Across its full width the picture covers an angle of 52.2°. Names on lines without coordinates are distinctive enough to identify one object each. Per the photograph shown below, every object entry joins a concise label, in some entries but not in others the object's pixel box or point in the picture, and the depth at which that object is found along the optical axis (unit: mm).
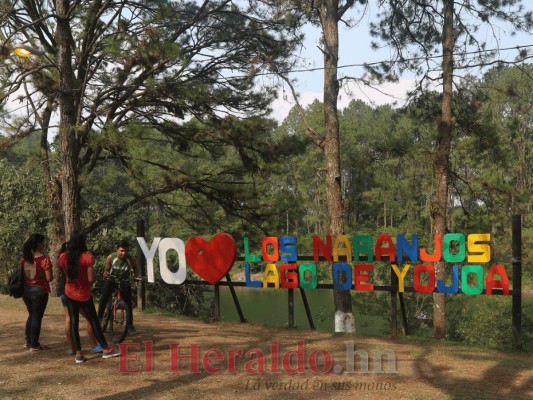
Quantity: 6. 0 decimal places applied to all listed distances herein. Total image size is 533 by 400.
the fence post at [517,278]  8539
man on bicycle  7980
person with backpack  7043
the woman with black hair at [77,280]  6414
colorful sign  8977
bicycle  7816
